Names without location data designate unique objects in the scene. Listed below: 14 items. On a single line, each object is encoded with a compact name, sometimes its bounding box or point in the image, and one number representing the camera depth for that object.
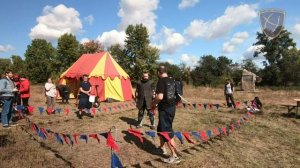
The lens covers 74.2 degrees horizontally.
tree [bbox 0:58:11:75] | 63.80
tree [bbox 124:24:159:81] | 33.05
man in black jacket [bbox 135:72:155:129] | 6.19
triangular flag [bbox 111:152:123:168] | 3.21
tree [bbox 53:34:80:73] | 36.27
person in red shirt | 7.96
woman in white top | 8.51
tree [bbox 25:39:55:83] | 39.69
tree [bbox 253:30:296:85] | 35.59
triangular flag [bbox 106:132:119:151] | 3.42
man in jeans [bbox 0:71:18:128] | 6.32
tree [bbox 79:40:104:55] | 40.12
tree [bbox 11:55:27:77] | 45.28
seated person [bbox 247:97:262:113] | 9.41
